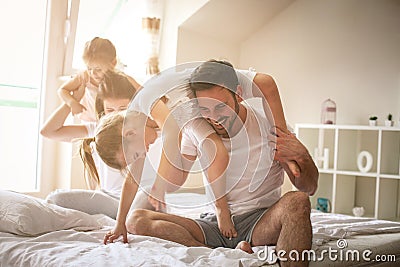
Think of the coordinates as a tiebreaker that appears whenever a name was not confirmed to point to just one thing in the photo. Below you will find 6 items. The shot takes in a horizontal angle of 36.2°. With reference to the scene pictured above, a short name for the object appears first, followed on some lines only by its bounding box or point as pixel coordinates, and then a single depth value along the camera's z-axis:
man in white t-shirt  2.10
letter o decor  4.22
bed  1.85
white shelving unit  4.17
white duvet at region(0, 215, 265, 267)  1.82
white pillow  2.23
